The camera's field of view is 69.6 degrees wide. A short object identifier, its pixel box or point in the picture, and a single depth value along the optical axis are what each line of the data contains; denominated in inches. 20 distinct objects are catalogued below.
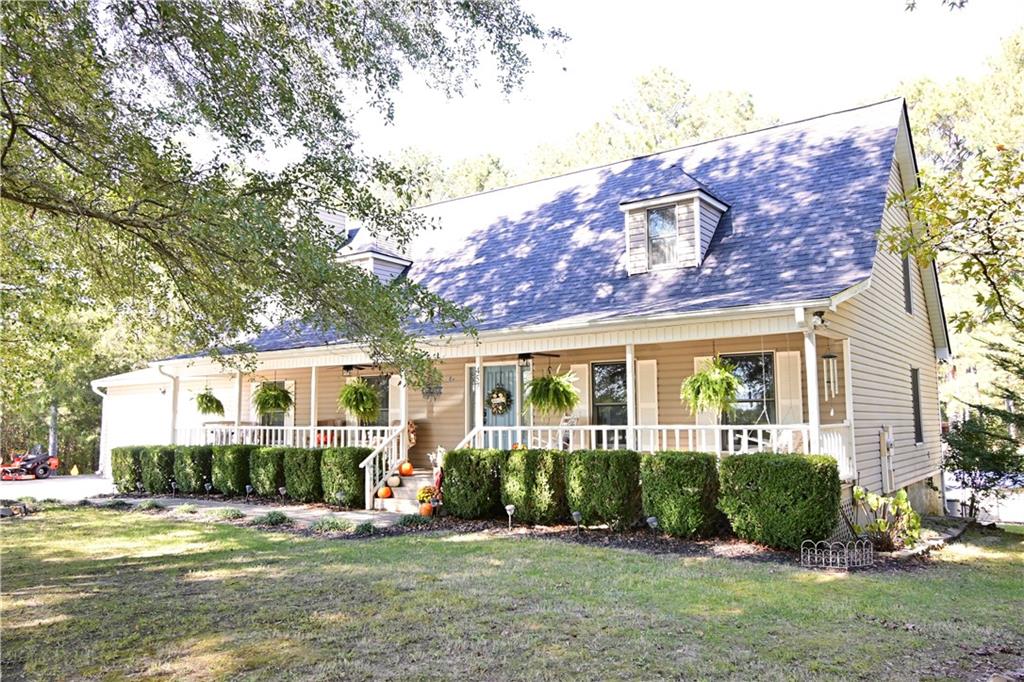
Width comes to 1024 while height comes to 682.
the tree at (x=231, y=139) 248.5
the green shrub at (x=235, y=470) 584.7
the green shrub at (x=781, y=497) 336.2
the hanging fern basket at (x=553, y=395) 444.1
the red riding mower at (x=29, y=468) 899.4
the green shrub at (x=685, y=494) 372.5
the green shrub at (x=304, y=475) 536.1
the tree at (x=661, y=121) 1264.8
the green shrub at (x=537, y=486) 424.2
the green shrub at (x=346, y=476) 510.3
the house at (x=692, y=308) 405.7
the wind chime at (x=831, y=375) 452.1
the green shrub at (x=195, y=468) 612.1
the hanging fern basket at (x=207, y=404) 661.3
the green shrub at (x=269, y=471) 560.1
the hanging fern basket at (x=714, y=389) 377.4
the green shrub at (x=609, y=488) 398.3
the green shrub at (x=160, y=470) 637.3
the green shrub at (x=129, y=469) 660.7
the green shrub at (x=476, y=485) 449.4
